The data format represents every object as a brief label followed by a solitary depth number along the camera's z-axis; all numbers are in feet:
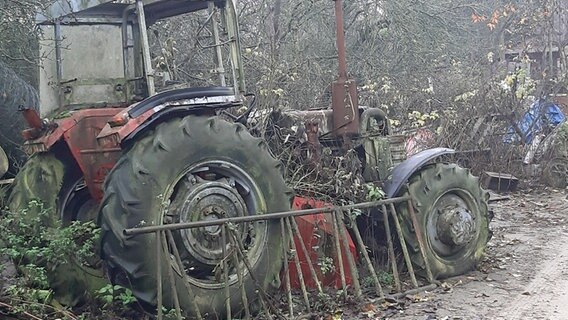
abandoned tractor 15.65
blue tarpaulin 42.39
